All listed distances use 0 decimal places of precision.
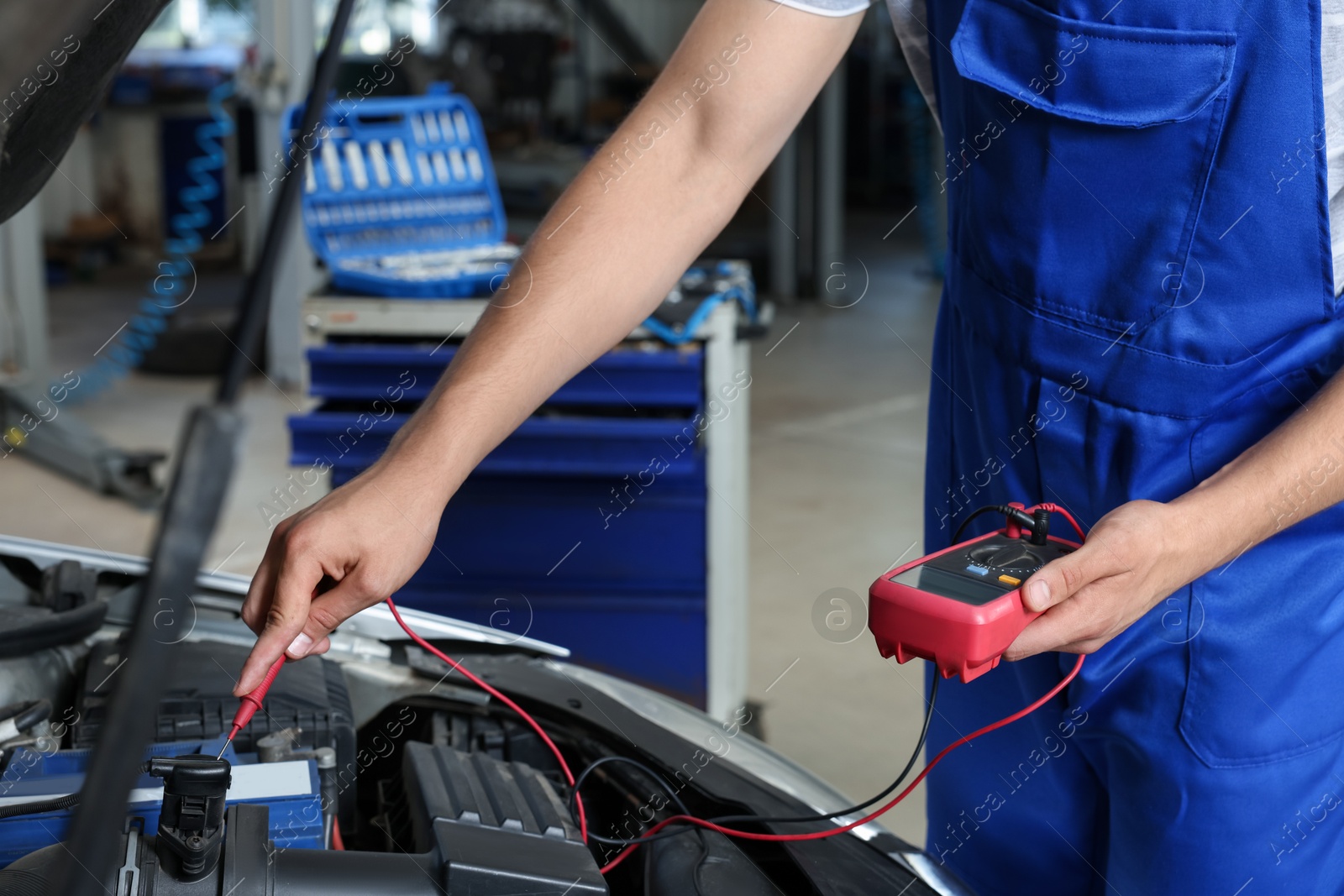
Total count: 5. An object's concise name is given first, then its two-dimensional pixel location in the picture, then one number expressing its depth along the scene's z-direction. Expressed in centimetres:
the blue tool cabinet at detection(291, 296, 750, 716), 200
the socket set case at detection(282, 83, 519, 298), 223
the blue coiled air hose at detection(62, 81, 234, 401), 495
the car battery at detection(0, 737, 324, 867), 82
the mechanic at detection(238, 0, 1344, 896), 82
